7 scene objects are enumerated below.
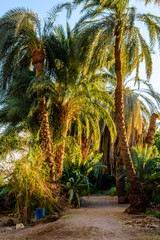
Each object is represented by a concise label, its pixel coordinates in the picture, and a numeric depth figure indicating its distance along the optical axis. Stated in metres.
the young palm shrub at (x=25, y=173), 8.25
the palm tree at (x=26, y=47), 11.65
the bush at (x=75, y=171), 12.05
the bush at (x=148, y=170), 11.30
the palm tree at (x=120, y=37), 10.17
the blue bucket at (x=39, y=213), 8.93
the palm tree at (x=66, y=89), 12.59
